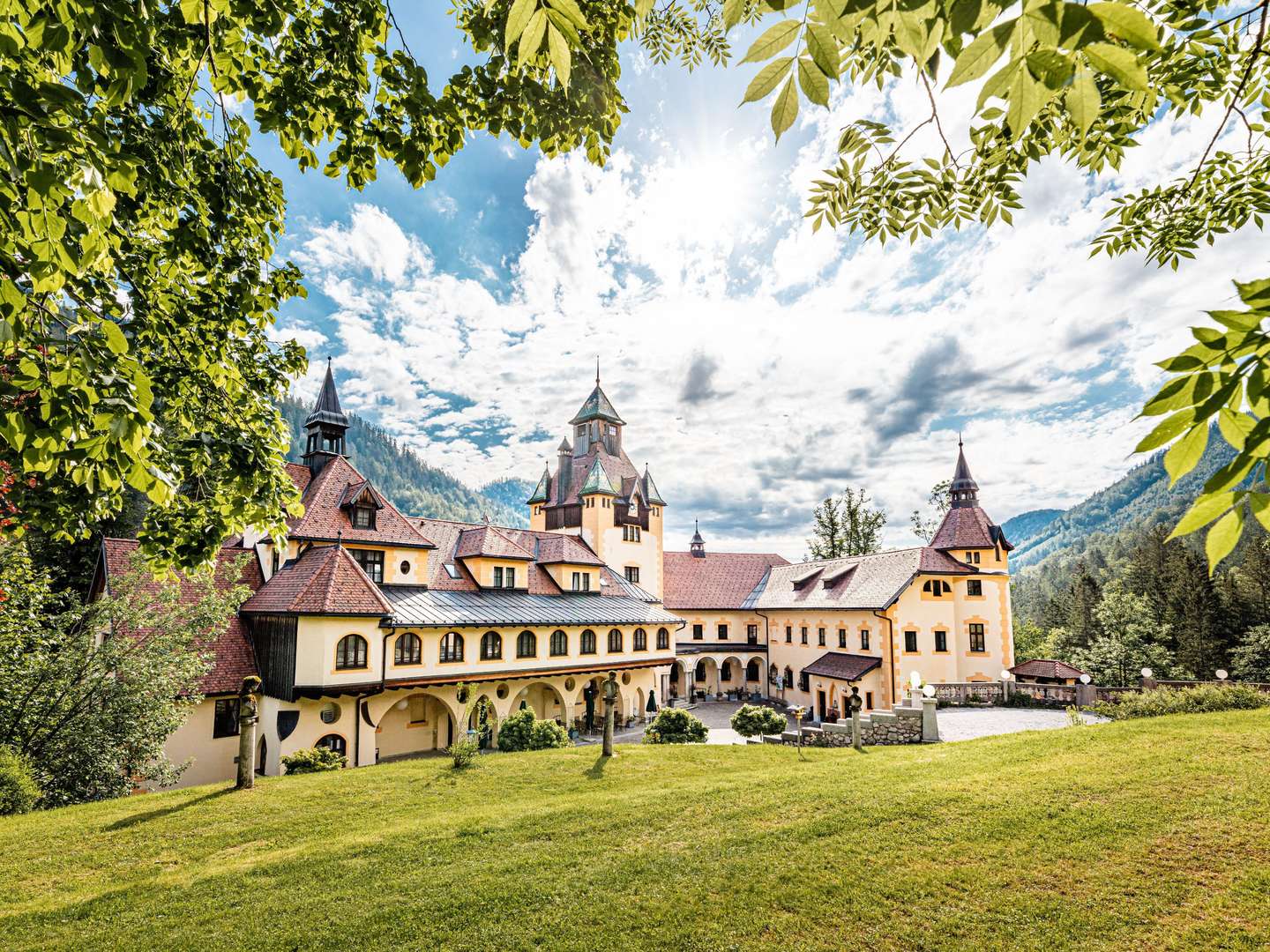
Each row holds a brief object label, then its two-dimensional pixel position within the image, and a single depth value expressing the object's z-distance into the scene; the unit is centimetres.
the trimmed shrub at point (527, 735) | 1650
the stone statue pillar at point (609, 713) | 1407
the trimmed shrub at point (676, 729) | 1780
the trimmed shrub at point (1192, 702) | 1497
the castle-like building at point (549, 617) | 1664
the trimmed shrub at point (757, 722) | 1923
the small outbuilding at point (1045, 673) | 2414
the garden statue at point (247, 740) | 1077
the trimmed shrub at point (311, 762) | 1398
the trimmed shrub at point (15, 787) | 944
